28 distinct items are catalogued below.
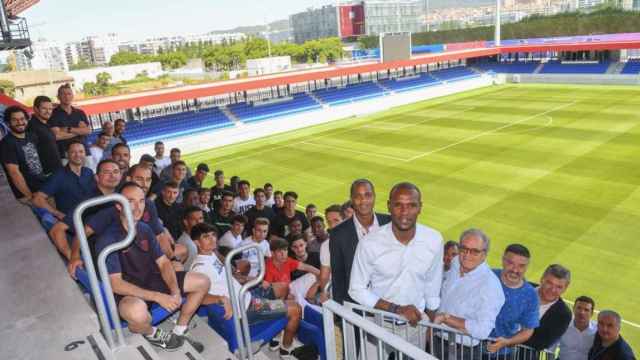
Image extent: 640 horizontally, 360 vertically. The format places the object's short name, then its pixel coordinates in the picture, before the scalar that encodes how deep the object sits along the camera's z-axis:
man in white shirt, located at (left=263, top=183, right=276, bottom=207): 10.55
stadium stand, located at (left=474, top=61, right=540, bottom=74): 49.00
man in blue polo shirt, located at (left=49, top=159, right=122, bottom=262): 4.67
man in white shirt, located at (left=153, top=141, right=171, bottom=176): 12.52
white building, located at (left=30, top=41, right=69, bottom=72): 141.64
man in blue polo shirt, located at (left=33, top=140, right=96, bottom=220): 5.59
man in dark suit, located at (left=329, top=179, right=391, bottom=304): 4.02
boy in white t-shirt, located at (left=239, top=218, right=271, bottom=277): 6.95
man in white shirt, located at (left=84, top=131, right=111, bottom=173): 9.60
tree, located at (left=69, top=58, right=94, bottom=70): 132.88
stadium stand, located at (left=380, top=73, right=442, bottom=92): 43.72
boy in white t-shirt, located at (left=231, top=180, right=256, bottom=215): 10.58
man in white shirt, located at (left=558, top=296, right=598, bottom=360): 5.47
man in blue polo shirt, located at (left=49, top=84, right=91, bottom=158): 8.14
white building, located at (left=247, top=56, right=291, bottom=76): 72.61
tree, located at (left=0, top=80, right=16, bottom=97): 57.99
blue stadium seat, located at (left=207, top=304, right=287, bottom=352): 4.76
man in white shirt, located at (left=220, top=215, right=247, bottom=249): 7.69
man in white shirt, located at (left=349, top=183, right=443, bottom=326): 3.49
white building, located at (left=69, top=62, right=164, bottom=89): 87.56
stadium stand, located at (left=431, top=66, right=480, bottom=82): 48.09
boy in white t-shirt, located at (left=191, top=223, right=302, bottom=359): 4.84
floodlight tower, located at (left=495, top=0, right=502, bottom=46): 49.53
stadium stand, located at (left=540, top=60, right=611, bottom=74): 44.00
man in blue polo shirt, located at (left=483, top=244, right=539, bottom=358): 4.12
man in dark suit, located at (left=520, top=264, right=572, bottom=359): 4.71
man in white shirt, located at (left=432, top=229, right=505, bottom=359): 3.78
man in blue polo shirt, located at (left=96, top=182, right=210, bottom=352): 3.89
